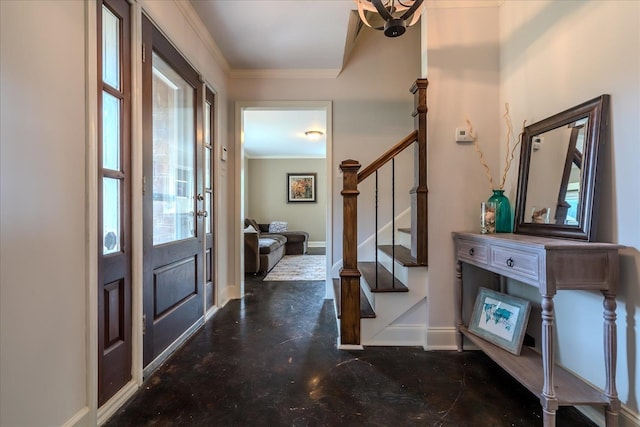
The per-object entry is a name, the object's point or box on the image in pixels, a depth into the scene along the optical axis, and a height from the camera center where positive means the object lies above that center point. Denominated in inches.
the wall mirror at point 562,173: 53.0 +8.1
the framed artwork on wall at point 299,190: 319.6 +25.1
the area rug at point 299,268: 171.5 -35.1
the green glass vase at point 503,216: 75.1 -0.7
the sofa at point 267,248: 176.2 -22.8
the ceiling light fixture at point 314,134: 215.6 +57.1
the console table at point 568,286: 48.4 -11.7
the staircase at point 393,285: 82.4 -19.6
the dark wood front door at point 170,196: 70.9 +5.2
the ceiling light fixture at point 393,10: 55.3 +37.8
